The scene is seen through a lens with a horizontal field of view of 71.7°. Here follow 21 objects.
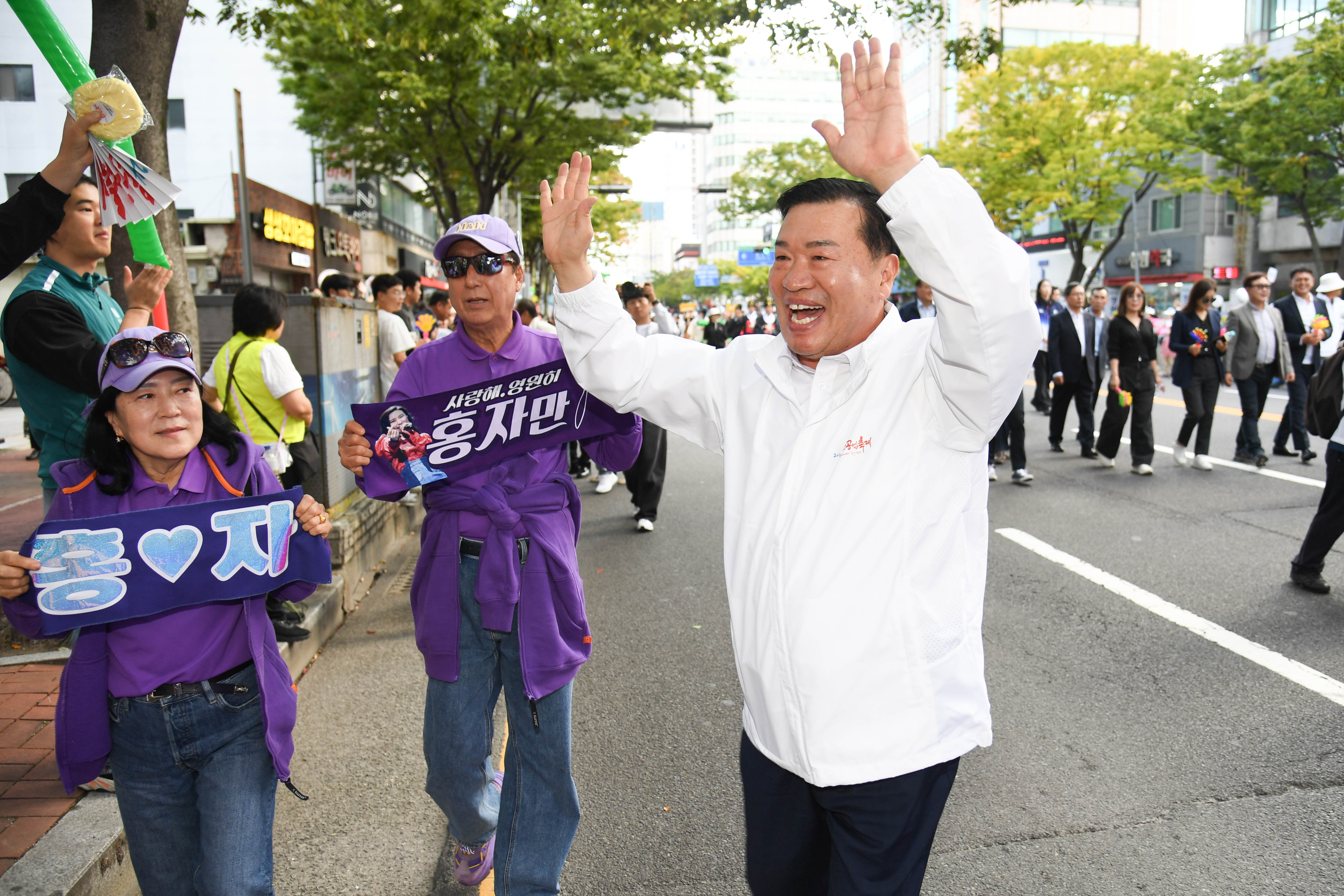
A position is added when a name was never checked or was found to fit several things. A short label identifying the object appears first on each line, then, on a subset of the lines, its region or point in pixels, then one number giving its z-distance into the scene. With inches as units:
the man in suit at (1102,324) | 435.8
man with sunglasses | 109.3
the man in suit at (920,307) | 374.6
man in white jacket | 68.5
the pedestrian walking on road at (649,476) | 315.3
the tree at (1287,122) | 962.1
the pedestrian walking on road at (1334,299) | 391.9
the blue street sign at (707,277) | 3056.1
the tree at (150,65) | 186.7
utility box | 255.9
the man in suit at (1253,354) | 389.4
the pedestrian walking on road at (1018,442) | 366.0
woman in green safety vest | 195.3
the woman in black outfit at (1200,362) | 374.6
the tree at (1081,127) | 1123.9
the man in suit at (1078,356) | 415.8
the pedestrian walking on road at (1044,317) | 481.4
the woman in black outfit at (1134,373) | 376.8
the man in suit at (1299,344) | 394.9
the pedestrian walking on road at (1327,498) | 214.1
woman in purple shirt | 89.8
